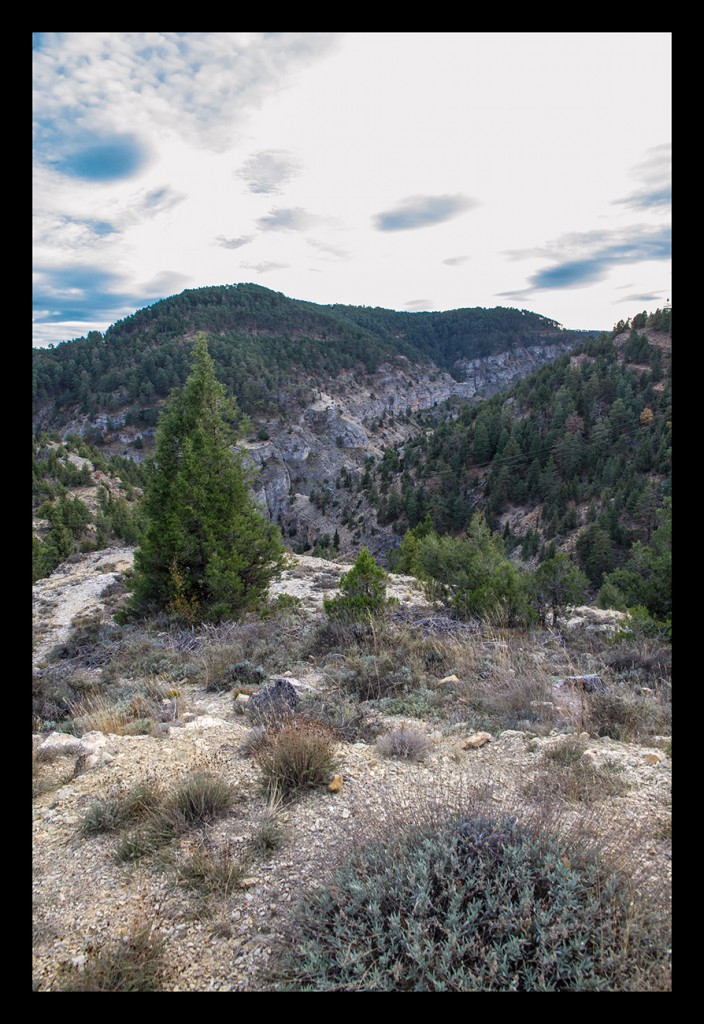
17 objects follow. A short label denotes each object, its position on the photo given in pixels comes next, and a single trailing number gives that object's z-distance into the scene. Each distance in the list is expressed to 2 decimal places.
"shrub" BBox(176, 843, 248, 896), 2.65
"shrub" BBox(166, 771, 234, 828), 3.25
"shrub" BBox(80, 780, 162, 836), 3.28
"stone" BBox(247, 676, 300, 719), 4.90
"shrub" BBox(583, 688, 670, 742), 4.38
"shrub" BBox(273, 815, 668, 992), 1.85
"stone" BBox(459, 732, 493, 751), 4.23
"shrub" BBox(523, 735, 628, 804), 3.32
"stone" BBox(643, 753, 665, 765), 3.81
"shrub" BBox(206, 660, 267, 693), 6.37
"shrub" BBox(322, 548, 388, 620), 8.44
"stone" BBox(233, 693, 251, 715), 5.38
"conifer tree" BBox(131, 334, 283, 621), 10.42
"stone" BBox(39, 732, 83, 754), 4.43
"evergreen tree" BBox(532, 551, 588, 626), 10.47
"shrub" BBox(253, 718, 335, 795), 3.61
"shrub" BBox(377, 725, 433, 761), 4.06
